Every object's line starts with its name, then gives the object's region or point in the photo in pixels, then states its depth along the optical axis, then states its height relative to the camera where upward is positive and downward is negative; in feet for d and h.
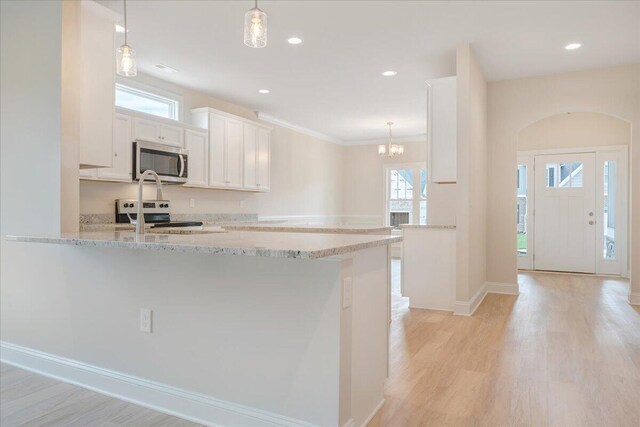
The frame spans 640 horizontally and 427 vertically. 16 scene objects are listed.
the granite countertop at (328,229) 11.91 -0.54
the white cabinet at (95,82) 9.92 +3.12
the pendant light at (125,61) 8.84 +3.14
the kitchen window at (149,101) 15.95 +4.43
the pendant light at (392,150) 25.65 +3.71
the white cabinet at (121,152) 13.84 +1.95
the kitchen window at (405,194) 30.45 +1.24
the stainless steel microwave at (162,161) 14.55 +1.81
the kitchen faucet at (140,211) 7.57 -0.01
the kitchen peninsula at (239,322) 6.05 -1.85
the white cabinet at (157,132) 14.80 +2.90
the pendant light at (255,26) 7.43 +3.27
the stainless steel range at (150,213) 15.14 -0.10
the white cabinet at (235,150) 18.44 +2.84
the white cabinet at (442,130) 15.05 +2.94
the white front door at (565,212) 22.81 -0.04
